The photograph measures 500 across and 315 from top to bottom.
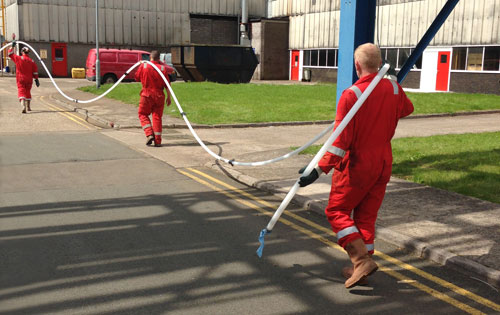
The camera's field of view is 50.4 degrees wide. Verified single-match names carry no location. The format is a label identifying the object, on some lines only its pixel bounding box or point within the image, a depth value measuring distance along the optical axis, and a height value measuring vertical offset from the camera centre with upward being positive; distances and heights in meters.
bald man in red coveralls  4.36 -0.76
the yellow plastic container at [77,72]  40.72 -0.74
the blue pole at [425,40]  8.10 +0.45
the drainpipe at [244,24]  40.56 +3.35
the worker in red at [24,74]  16.98 -0.41
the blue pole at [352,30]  8.27 +0.59
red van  31.58 +0.01
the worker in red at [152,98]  11.62 -0.74
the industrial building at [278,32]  29.34 +2.48
